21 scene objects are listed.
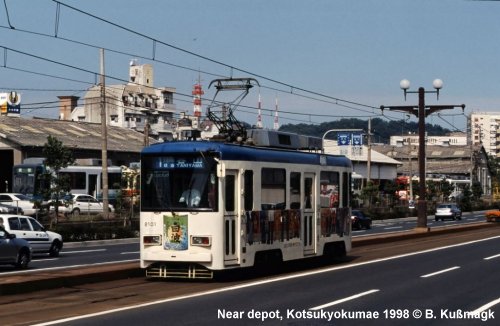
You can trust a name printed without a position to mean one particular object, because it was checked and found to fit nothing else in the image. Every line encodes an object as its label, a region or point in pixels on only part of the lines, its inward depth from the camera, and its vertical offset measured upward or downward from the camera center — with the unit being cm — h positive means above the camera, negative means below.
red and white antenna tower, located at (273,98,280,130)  13675 +1516
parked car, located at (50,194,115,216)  5400 +64
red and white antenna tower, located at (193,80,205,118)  9852 +1447
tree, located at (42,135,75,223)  4419 +271
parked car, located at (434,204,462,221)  7700 +40
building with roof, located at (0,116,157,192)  6812 +650
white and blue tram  1862 +18
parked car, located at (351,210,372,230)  5834 -31
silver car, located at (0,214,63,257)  2978 -61
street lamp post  4008 +493
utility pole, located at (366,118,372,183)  7596 +715
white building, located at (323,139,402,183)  11275 +736
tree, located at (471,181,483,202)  10903 +320
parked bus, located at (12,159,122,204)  5853 +264
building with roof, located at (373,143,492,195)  15925 +1065
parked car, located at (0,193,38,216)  4919 +87
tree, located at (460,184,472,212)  9825 +176
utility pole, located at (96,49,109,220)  4791 +383
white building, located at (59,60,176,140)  12112 +1568
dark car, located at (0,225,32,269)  2406 -97
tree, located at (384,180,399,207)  8504 +253
